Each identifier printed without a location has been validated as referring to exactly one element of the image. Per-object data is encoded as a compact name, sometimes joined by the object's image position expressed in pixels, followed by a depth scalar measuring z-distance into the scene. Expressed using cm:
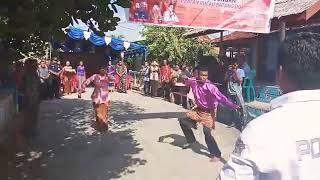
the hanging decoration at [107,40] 1277
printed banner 557
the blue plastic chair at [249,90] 598
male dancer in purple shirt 401
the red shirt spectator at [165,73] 952
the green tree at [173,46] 1569
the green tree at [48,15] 277
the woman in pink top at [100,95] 516
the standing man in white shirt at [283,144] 85
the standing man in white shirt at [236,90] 553
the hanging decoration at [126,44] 1318
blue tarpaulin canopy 1227
